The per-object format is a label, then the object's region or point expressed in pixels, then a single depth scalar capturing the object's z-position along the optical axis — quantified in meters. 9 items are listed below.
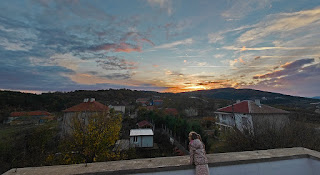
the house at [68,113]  22.23
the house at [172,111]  42.52
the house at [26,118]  36.10
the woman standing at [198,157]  2.11
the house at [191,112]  44.69
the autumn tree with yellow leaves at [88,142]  8.12
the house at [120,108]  48.08
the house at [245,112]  18.56
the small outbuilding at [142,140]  18.41
